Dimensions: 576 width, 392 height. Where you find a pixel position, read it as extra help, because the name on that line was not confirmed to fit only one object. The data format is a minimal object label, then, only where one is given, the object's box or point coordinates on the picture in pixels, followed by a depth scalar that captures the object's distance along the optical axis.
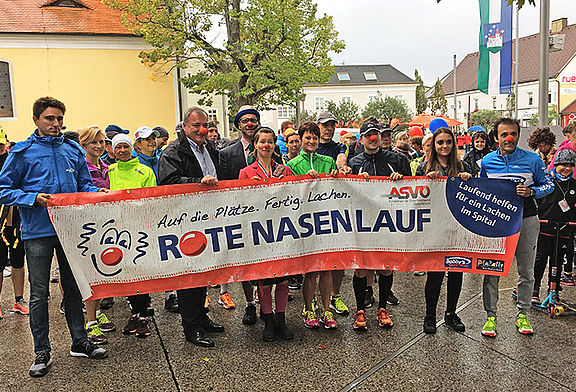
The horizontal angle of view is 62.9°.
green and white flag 10.64
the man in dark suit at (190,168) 4.39
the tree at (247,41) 18.36
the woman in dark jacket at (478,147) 6.55
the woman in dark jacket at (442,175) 4.59
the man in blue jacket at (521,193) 4.45
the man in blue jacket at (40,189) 3.85
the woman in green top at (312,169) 4.80
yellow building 21.75
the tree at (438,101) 71.19
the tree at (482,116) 60.01
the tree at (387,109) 68.81
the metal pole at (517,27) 24.06
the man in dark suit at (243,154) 5.10
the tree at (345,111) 68.06
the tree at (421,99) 78.75
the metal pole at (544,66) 9.07
